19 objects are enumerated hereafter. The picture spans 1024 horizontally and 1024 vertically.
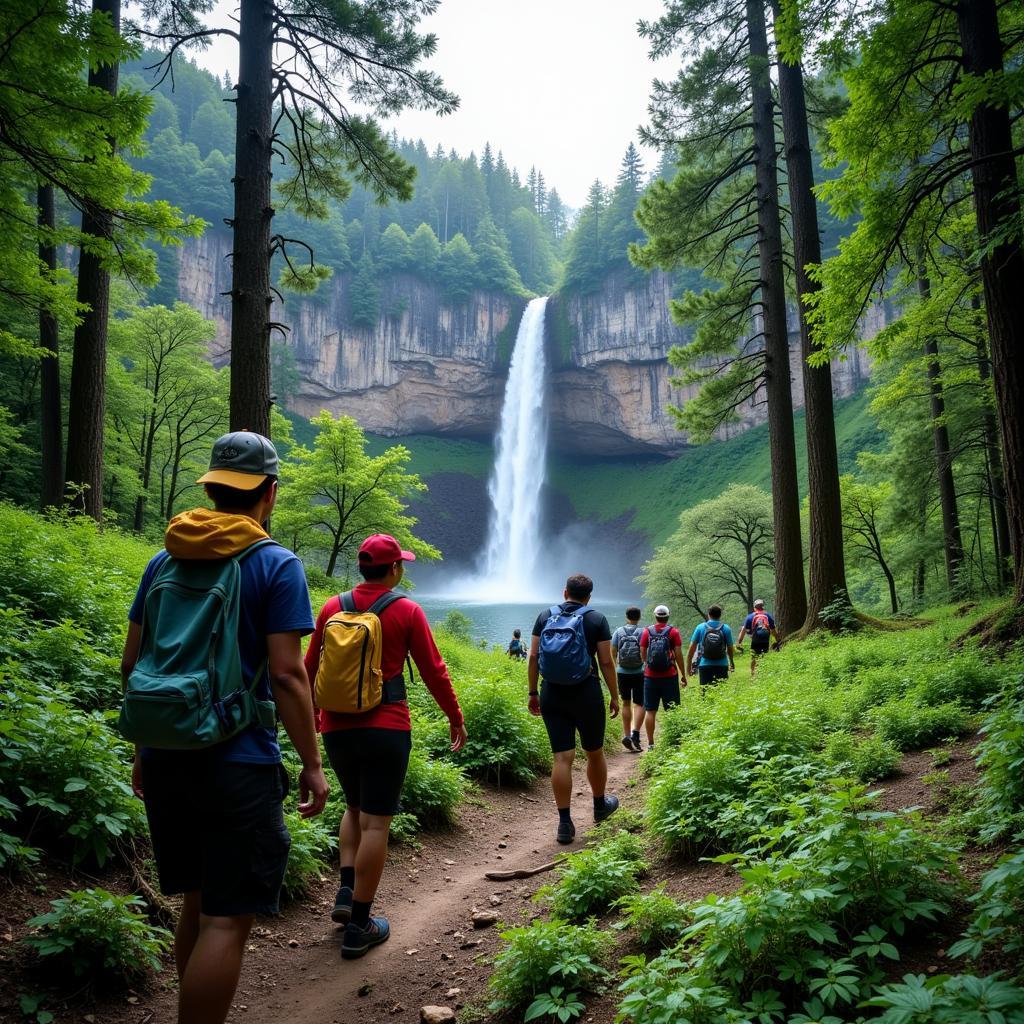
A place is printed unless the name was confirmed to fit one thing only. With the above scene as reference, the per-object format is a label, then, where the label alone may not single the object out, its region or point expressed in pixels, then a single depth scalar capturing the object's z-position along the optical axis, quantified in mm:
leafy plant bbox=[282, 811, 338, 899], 3701
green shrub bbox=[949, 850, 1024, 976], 1725
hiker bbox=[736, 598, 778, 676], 11328
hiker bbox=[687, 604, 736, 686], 9367
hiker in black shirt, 4742
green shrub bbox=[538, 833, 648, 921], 3207
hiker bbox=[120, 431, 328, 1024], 1944
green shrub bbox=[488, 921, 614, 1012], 2512
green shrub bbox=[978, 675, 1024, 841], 2523
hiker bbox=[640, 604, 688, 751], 8031
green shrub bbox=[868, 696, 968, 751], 4586
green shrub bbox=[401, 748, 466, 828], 5070
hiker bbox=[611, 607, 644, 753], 8500
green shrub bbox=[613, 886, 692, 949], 2666
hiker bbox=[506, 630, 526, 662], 14414
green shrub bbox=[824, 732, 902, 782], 4006
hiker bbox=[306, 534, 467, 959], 3217
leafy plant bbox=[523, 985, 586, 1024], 2264
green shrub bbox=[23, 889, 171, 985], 2520
